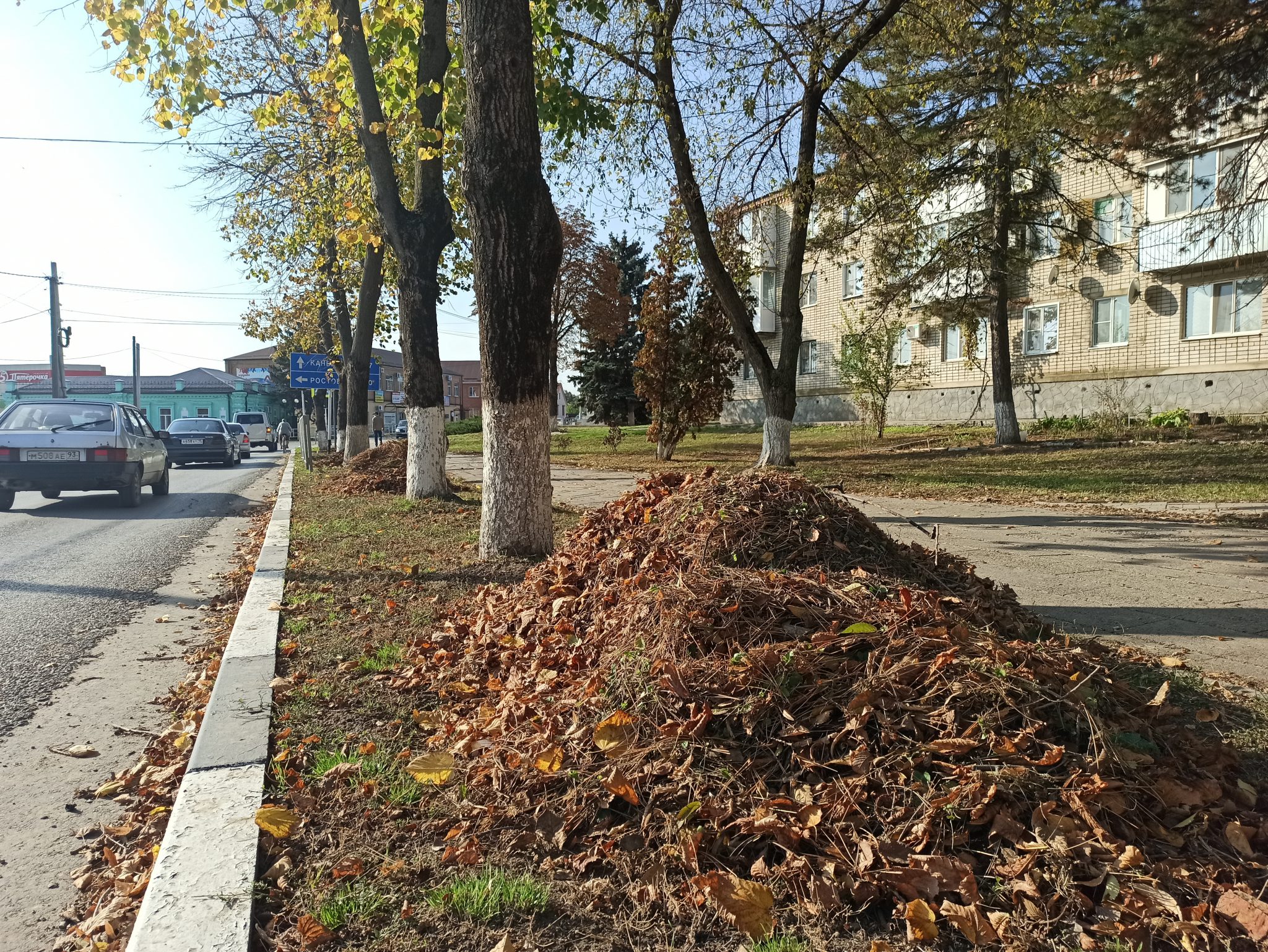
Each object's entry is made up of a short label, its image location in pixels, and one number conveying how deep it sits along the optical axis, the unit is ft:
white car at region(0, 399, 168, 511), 38.86
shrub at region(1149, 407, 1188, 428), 65.87
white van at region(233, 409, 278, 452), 167.84
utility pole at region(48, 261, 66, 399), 118.42
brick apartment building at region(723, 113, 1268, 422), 67.71
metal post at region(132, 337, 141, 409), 179.11
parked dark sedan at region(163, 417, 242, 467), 90.12
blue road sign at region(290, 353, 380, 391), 76.83
